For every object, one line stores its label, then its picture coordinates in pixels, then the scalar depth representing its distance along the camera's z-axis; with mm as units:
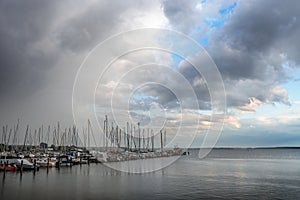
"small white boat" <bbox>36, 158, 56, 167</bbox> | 60844
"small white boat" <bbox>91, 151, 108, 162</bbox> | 81125
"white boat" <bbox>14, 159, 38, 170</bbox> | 55688
